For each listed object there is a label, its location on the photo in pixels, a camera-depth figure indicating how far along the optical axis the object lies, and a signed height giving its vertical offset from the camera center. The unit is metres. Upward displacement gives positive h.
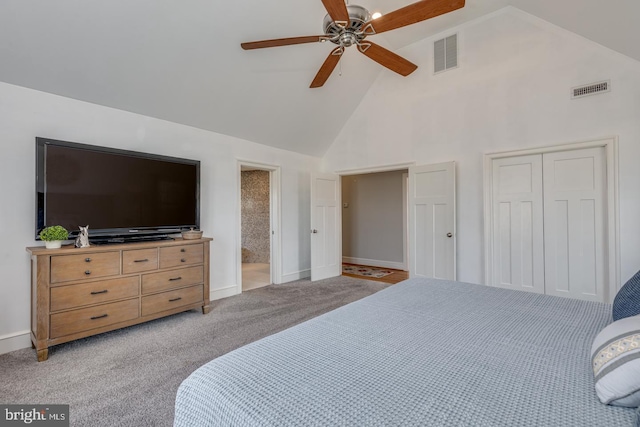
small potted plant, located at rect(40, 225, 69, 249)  2.47 -0.15
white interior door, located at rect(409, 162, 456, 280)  4.12 -0.08
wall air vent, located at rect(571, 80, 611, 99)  3.17 +1.37
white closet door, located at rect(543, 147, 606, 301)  3.26 -0.09
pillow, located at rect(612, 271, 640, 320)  1.21 -0.37
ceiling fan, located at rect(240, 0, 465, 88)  1.96 +1.41
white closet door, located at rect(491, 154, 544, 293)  3.62 -0.11
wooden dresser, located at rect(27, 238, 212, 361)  2.40 -0.64
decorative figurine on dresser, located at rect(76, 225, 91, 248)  2.65 -0.19
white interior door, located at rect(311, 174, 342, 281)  5.20 -0.19
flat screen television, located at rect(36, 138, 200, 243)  2.63 +0.27
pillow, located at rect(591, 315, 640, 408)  0.76 -0.42
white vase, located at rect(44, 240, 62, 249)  2.49 -0.22
